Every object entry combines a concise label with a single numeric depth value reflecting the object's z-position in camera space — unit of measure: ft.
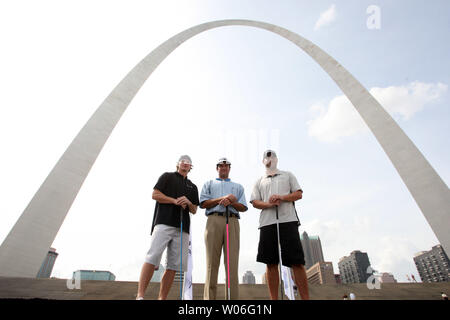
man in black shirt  8.68
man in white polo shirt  8.40
